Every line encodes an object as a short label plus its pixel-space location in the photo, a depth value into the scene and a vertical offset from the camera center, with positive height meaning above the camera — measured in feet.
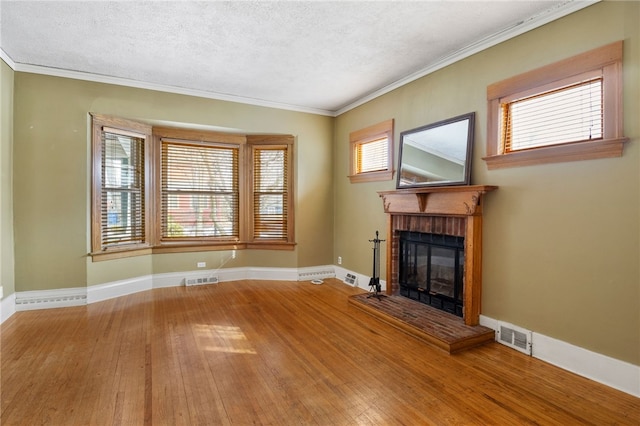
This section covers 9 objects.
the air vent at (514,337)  9.33 -3.90
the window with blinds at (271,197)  18.26 +0.61
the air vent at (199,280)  16.72 -3.86
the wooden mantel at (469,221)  10.30 -0.42
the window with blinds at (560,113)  7.68 +2.64
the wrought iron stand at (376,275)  13.91 -3.09
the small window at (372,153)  14.79 +2.79
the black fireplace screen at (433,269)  11.33 -2.38
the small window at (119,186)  13.94 +1.01
